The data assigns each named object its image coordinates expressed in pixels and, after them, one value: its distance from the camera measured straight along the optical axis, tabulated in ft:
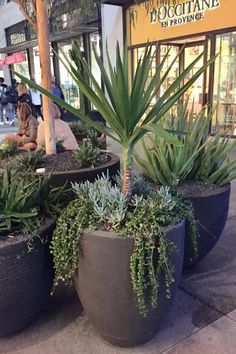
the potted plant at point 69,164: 9.65
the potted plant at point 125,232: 5.91
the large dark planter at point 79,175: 9.57
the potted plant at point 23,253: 6.35
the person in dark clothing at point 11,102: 43.46
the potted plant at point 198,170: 8.74
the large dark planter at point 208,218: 8.57
